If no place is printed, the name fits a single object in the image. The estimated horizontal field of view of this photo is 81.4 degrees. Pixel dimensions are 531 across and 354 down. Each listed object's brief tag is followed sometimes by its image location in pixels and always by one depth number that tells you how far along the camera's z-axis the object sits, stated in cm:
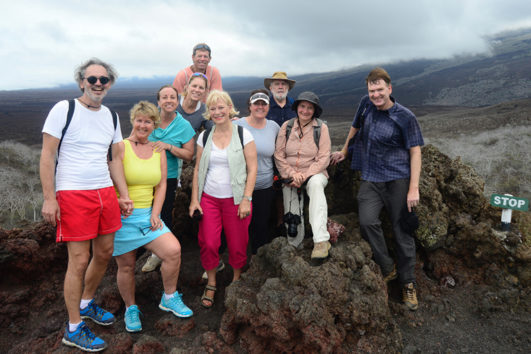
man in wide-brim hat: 452
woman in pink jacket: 373
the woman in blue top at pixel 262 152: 380
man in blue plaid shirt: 345
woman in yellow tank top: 321
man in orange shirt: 504
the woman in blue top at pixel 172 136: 375
